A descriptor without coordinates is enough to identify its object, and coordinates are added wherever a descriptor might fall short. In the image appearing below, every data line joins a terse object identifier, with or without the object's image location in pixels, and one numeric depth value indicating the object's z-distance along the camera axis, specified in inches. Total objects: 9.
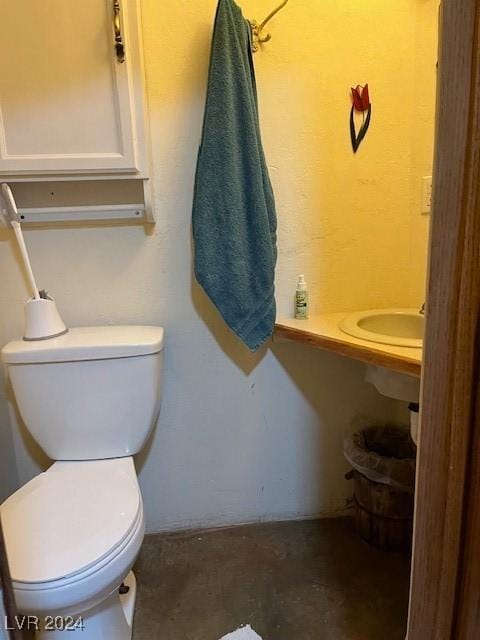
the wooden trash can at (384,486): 56.7
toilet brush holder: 50.7
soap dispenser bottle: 58.3
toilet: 36.5
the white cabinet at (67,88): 43.8
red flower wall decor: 55.3
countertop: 39.8
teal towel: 48.0
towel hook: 50.8
